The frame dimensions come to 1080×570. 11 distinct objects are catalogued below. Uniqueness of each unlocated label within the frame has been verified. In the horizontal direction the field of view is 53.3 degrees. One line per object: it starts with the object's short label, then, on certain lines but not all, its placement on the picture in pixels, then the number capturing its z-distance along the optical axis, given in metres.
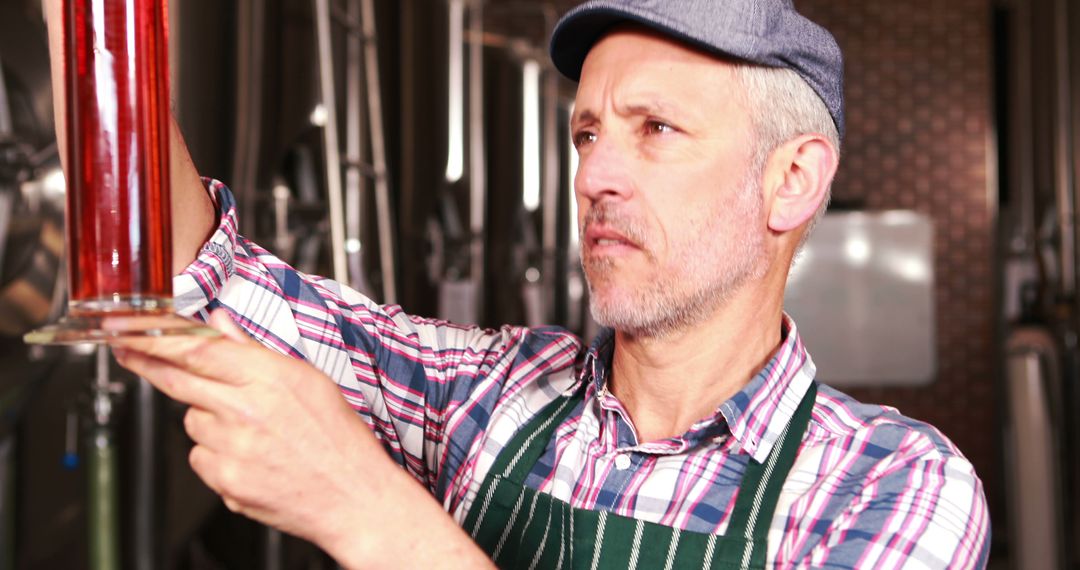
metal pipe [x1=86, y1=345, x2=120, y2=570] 1.83
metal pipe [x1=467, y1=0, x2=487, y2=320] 4.18
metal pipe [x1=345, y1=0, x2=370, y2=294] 2.71
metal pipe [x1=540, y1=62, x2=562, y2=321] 5.42
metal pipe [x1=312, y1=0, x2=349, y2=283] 2.37
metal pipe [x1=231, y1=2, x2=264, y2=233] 2.14
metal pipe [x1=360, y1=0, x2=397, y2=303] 2.78
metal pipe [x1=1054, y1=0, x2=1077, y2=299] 3.81
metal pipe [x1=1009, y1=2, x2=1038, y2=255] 3.95
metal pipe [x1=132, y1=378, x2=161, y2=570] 1.92
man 1.13
